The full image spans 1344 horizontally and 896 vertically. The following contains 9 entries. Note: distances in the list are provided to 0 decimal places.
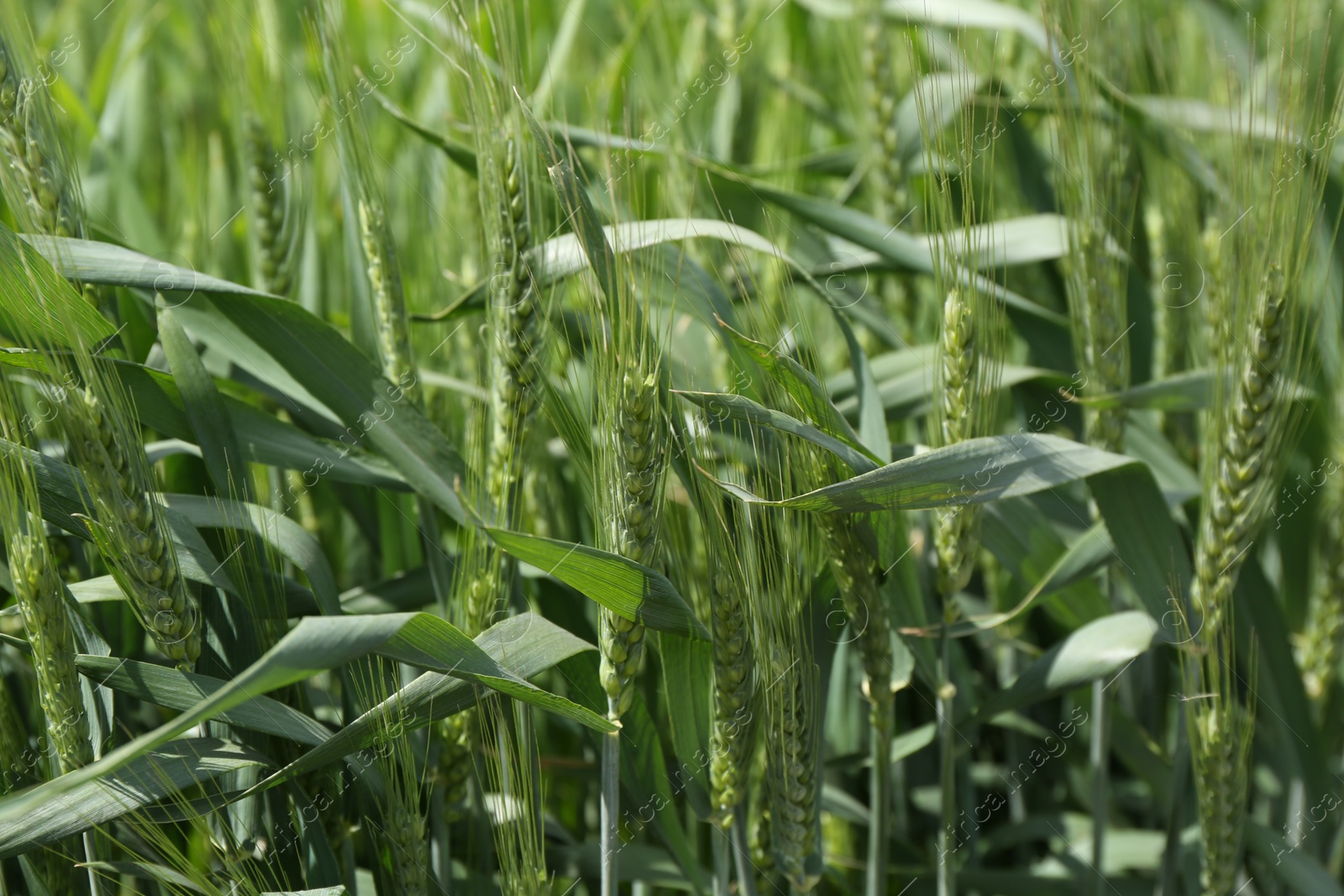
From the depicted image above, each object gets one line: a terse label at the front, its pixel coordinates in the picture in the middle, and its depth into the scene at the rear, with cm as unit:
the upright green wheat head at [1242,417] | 119
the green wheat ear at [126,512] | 113
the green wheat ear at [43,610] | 113
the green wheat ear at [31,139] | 117
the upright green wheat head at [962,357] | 116
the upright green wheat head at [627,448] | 113
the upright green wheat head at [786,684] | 115
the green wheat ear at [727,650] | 115
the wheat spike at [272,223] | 127
